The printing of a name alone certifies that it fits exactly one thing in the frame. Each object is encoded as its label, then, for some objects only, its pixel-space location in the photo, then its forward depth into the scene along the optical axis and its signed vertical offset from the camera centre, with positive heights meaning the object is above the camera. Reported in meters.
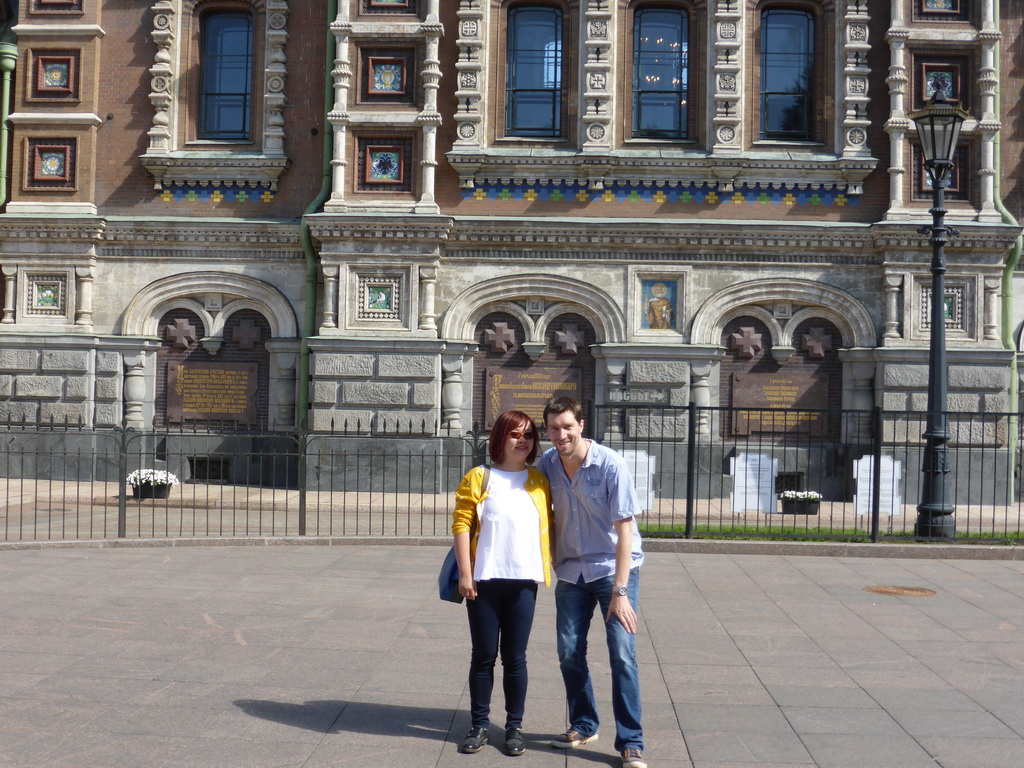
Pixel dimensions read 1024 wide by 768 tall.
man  5.13 -0.78
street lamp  13.12 +1.17
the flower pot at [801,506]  14.60 -1.37
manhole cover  9.83 -1.69
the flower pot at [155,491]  16.00 -1.42
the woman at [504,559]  5.21 -0.76
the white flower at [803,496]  14.59 -1.20
